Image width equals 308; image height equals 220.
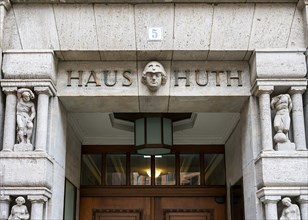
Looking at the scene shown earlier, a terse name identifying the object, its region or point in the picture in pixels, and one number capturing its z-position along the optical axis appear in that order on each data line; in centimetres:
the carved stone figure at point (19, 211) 506
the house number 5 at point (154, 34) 552
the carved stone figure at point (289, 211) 505
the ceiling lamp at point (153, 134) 671
